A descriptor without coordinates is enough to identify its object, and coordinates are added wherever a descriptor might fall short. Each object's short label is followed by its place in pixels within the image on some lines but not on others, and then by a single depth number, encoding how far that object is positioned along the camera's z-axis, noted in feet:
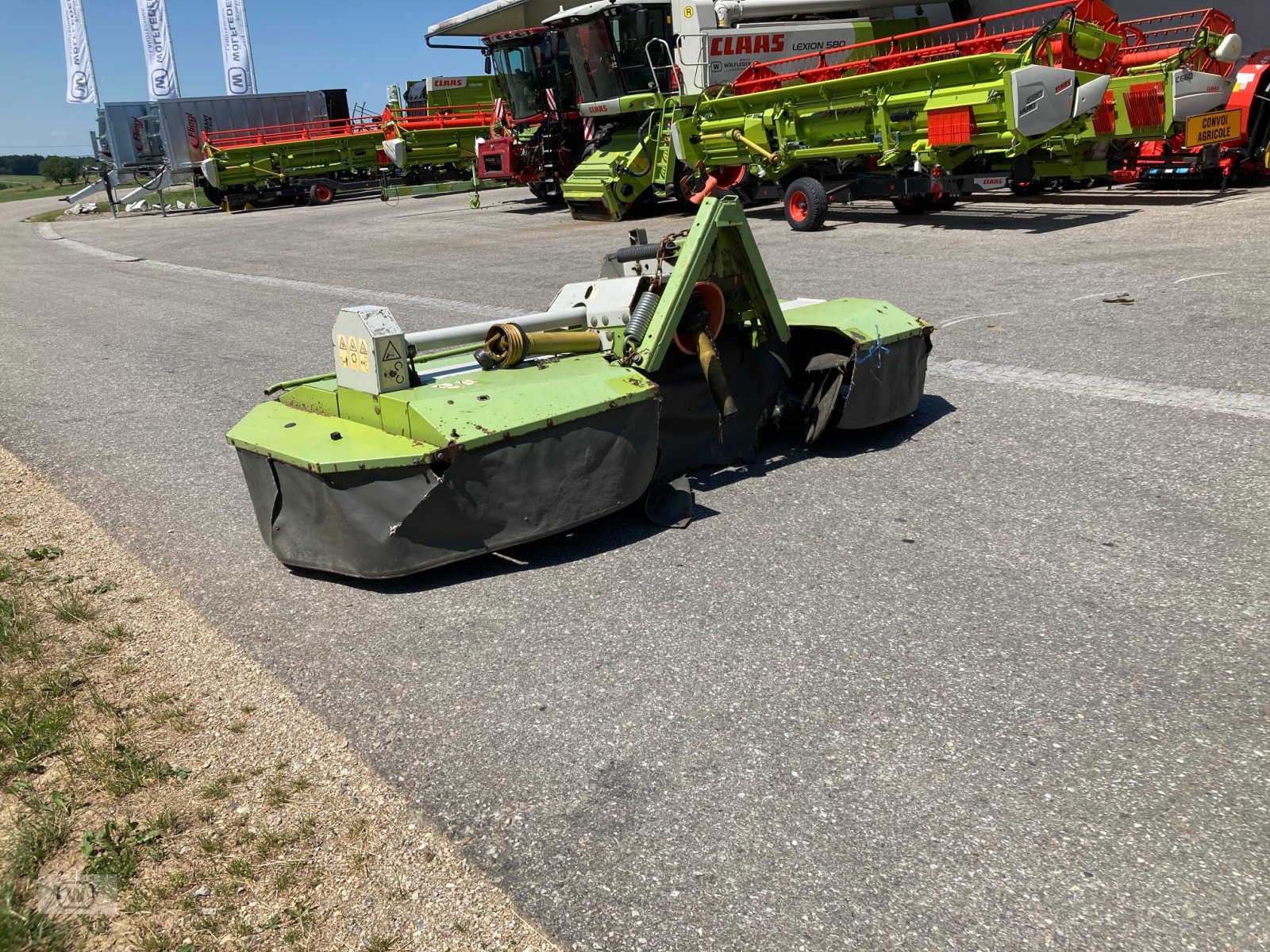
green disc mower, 11.56
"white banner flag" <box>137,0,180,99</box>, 111.34
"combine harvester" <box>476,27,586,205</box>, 60.85
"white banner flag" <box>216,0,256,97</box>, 116.98
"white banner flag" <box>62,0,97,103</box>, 113.09
